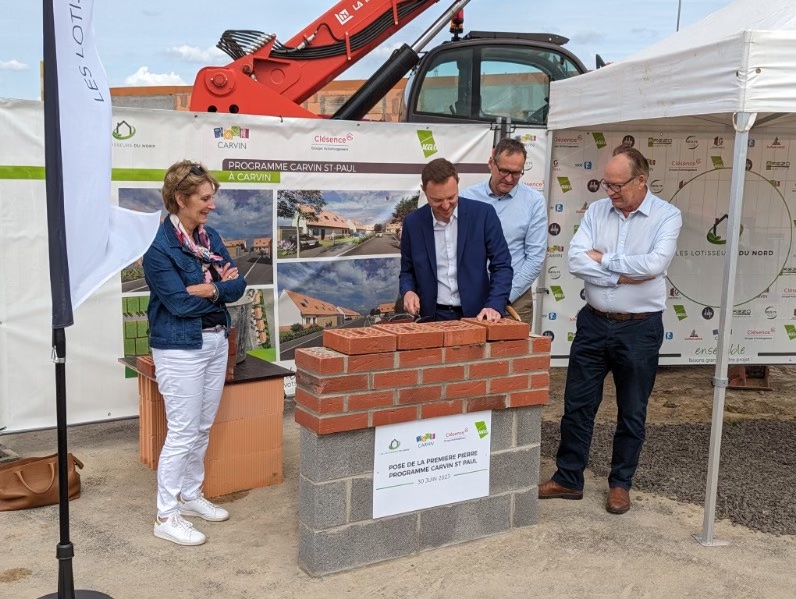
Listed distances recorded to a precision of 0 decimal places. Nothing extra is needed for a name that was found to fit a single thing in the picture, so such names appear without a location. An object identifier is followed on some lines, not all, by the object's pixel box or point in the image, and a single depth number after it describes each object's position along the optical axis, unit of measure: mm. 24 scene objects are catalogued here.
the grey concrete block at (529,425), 3709
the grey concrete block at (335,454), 3186
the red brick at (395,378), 3252
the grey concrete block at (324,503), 3199
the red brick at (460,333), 3393
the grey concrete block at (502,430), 3639
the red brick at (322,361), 3113
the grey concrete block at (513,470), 3664
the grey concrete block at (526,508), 3766
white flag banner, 2582
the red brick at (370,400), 3201
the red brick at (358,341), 3176
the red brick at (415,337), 3279
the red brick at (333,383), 3123
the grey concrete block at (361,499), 3277
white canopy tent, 3334
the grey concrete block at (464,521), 3516
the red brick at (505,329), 3525
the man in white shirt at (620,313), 3799
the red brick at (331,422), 3137
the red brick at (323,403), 3121
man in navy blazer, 3830
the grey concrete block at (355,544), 3256
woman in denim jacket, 3432
